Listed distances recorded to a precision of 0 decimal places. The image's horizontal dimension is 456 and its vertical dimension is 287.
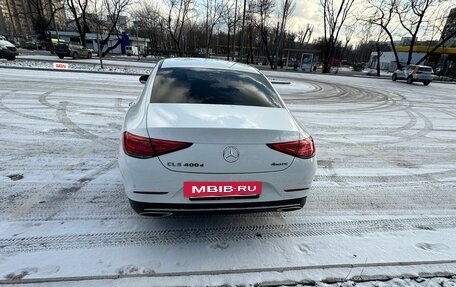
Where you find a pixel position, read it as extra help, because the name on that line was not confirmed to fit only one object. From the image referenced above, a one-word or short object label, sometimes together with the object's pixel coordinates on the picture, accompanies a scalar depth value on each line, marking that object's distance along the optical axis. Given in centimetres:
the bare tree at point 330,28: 3656
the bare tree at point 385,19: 2964
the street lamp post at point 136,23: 4852
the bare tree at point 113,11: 3306
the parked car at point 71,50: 2658
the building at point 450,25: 2906
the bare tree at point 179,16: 3656
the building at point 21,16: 3466
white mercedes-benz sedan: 223
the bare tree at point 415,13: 2845
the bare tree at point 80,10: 3091
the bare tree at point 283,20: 3512
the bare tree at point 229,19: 3955
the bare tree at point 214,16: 4012
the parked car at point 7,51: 1937
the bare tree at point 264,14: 3768
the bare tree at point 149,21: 4406
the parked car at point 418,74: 2225
